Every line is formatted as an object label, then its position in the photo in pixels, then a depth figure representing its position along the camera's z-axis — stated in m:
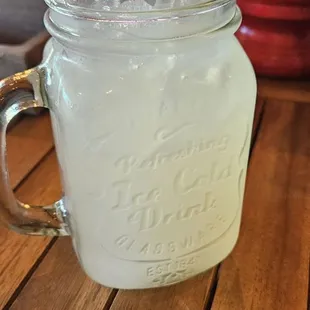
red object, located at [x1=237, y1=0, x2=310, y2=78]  0.69
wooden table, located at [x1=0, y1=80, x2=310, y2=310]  0.40
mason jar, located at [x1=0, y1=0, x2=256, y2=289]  0.34
